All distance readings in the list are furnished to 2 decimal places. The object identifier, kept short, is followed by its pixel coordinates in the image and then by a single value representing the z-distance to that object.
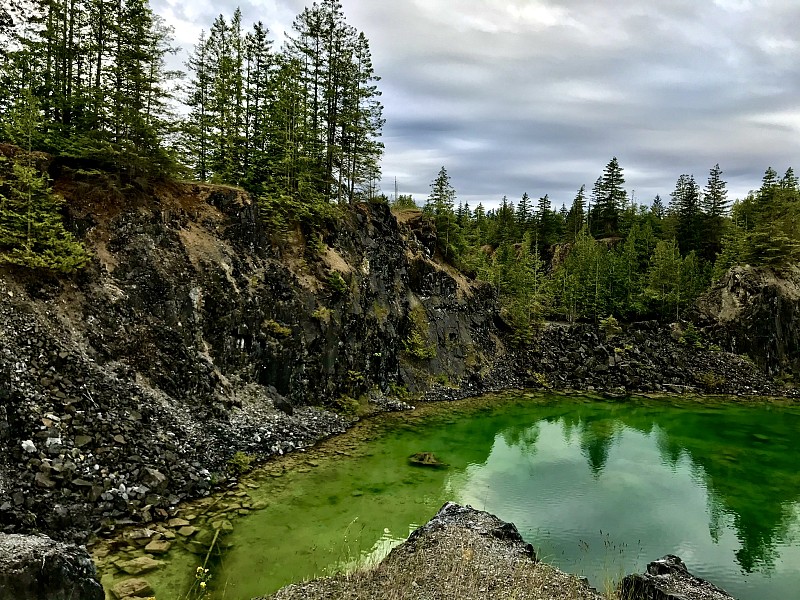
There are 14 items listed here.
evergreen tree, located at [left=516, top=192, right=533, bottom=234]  88.12
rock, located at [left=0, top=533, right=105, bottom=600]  8.30
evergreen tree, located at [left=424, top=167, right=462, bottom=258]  50.28
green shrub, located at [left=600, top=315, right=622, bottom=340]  50.91
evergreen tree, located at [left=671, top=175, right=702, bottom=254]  62.44
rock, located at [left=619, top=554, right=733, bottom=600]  11.76
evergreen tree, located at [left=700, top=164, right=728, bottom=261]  62.09
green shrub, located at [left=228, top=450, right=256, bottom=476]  19.83
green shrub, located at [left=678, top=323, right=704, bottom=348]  48.45
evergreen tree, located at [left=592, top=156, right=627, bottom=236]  77.56
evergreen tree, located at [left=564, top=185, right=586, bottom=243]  85.00
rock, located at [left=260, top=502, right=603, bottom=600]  11.24
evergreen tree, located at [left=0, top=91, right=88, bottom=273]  18.06
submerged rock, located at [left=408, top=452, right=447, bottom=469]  23.50
